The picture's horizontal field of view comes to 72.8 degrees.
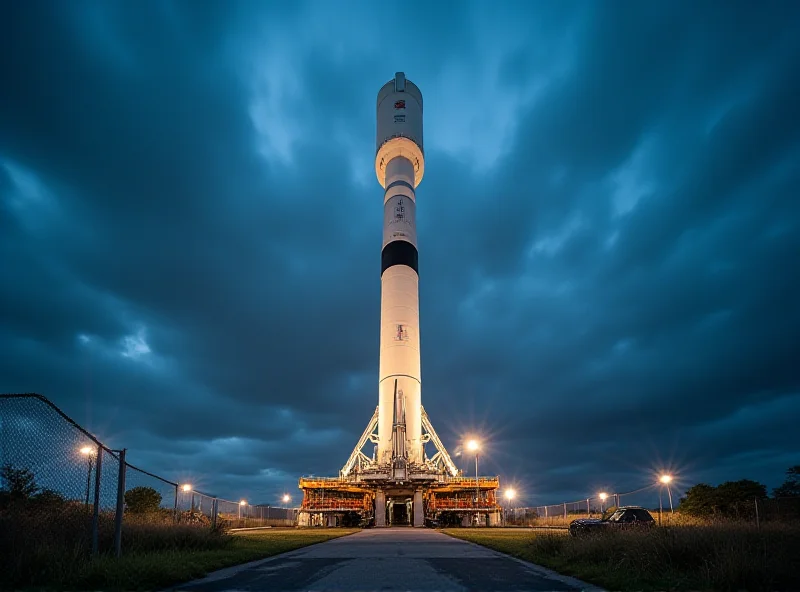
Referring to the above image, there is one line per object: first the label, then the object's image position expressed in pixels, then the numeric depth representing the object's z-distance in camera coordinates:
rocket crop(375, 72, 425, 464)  45.16
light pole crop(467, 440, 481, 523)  41.38
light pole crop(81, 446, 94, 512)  10.76
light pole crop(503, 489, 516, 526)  55.16
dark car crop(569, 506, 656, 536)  19.86
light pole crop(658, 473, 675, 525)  34.71
